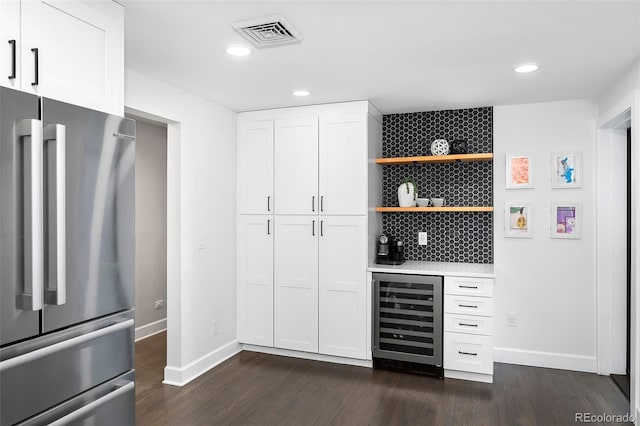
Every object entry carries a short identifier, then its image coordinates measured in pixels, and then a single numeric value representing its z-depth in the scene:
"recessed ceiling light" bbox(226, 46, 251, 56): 2.58
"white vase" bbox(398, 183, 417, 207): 4.09
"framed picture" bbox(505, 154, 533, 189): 3.97
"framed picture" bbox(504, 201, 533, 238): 3.96
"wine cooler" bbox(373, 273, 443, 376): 3.68
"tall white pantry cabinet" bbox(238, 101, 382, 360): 3.89
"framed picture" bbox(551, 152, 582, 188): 3.82
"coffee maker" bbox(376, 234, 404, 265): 4.05
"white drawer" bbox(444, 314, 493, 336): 3.54
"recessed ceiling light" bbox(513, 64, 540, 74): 2.91
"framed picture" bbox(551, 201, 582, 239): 3.82
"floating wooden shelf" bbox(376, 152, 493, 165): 3.82
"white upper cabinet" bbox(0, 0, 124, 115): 1.62
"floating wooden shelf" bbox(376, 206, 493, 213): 3.86
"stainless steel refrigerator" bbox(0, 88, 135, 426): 1.47
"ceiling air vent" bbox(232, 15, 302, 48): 2.22
